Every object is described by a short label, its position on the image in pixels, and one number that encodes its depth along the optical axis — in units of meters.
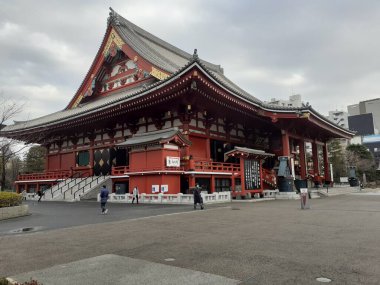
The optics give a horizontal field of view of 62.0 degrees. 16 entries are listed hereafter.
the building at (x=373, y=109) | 115.81
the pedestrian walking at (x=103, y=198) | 15.42
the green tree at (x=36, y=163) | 60.12
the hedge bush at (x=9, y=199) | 14.65
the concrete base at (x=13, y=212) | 14.49
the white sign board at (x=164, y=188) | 20.84
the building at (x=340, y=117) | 134.25
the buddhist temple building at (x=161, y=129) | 21.86
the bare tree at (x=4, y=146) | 21.19
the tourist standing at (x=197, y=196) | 16.56
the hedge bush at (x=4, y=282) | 4.04
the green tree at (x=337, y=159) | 68.62
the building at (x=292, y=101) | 110.88
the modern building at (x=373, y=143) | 99.75
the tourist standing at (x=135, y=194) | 21.25
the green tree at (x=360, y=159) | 65.50
